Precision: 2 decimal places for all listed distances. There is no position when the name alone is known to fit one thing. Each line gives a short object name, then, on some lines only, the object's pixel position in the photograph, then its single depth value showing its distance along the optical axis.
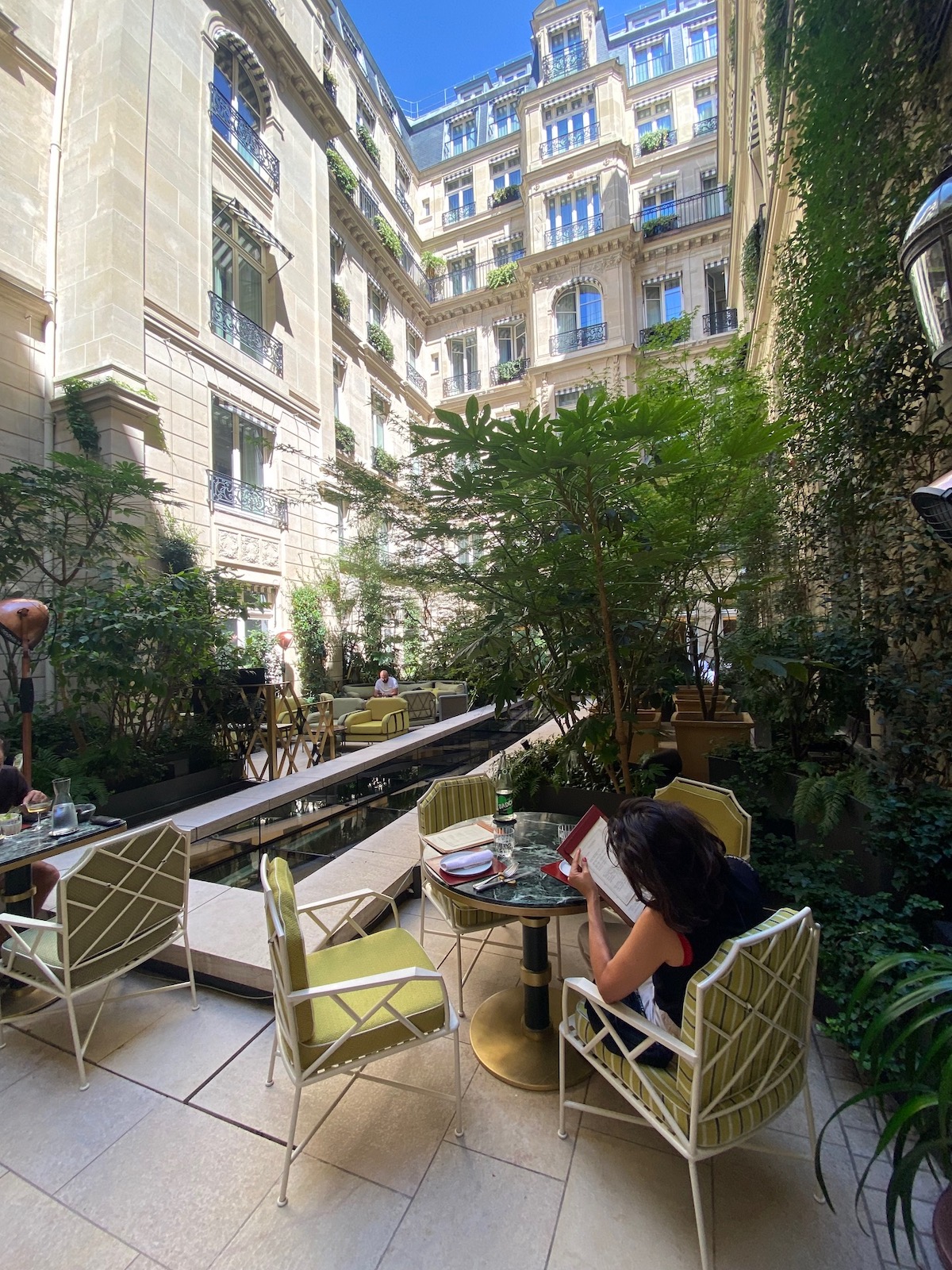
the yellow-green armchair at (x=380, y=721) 8.00
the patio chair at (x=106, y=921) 2.04
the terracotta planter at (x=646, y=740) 4.62
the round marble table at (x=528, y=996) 1.94
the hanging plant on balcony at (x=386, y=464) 12.08
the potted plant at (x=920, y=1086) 1.14
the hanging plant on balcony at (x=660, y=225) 17.05
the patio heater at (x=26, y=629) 3.63
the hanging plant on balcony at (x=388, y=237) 16.94
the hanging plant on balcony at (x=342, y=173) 14.38
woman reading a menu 1.44
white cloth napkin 2.17
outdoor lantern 1.54
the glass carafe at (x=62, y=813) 2.63
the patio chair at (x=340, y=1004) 1.57
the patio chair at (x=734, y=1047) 1.34
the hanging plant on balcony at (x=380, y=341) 16.45
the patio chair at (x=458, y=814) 2.49
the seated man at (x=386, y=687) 9.96
